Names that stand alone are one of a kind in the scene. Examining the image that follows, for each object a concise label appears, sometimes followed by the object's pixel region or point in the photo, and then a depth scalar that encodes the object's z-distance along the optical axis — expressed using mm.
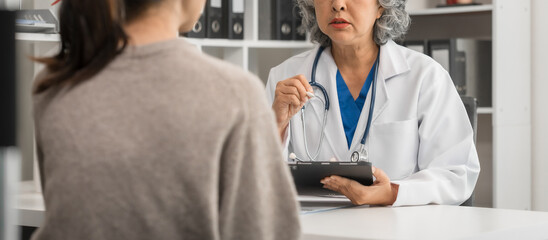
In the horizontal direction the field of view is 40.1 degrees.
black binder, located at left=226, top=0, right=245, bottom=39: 3006
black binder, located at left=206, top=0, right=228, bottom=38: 2949
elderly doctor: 1857
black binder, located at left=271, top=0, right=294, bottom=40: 3156
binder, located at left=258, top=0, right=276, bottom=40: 3141
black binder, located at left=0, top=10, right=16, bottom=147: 656
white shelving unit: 3039
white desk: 1315
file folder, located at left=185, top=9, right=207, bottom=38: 2891
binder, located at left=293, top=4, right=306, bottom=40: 3195
